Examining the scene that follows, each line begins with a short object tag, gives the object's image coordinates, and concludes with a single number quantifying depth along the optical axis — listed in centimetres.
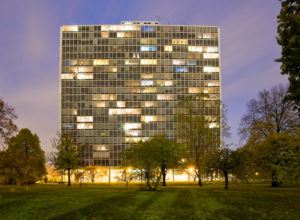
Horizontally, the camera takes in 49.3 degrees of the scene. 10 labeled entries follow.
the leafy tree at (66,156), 7570
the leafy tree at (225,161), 5128
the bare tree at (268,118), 6066
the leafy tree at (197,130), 7117
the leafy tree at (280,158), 2196
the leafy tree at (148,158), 5114
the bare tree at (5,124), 3632
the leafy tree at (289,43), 2639
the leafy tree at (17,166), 3811
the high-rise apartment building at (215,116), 7542
